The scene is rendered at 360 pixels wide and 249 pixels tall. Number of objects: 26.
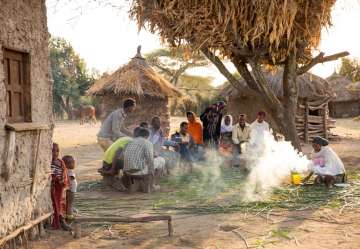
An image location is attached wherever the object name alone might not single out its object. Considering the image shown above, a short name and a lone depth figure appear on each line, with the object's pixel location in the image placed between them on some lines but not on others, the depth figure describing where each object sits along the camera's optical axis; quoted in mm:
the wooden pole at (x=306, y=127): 14992
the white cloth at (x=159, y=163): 7462
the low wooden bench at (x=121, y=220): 4488
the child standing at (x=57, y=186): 4922
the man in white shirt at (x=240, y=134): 9659
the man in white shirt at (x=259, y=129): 9641
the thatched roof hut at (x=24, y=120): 3893
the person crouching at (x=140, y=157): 6676
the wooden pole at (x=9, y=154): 3846
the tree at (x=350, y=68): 35212
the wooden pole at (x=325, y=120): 15503
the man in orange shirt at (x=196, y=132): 9433
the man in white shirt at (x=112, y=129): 7652
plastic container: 7180
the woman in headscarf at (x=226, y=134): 9977
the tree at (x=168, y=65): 34719
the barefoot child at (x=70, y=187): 5035
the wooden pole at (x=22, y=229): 3751
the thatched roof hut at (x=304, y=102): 14422
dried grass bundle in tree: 7469
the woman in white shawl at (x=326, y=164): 6875
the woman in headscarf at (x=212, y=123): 9672
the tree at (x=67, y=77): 33875
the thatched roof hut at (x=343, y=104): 30312
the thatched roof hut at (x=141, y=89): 13805
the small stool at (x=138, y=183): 6828
